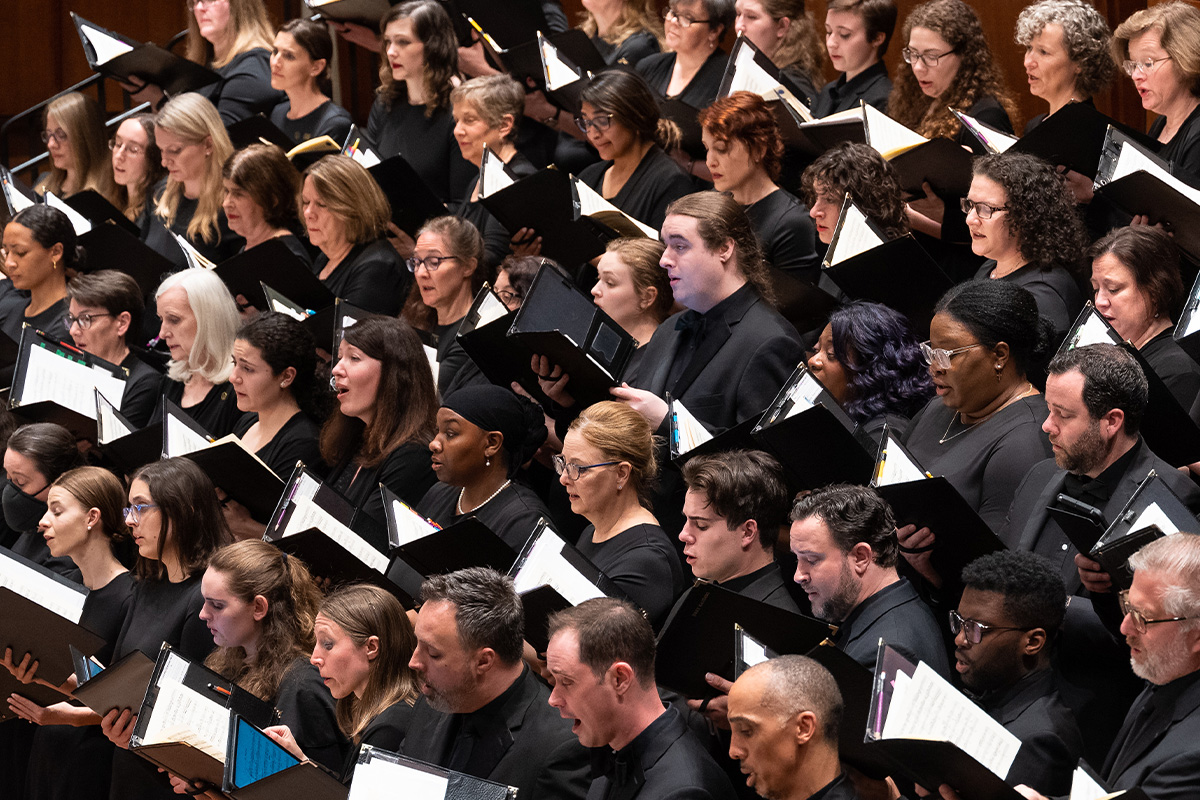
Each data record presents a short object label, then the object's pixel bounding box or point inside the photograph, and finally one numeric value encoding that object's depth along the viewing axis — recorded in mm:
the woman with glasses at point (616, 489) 6594
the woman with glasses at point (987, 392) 6328
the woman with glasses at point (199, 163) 11242
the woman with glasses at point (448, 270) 9203
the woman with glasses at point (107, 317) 10086
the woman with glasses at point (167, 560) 7672
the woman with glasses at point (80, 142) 12477
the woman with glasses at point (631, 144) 9281
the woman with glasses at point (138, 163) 11984
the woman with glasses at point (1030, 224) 7316
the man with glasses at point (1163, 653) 4801
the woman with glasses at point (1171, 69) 8164
